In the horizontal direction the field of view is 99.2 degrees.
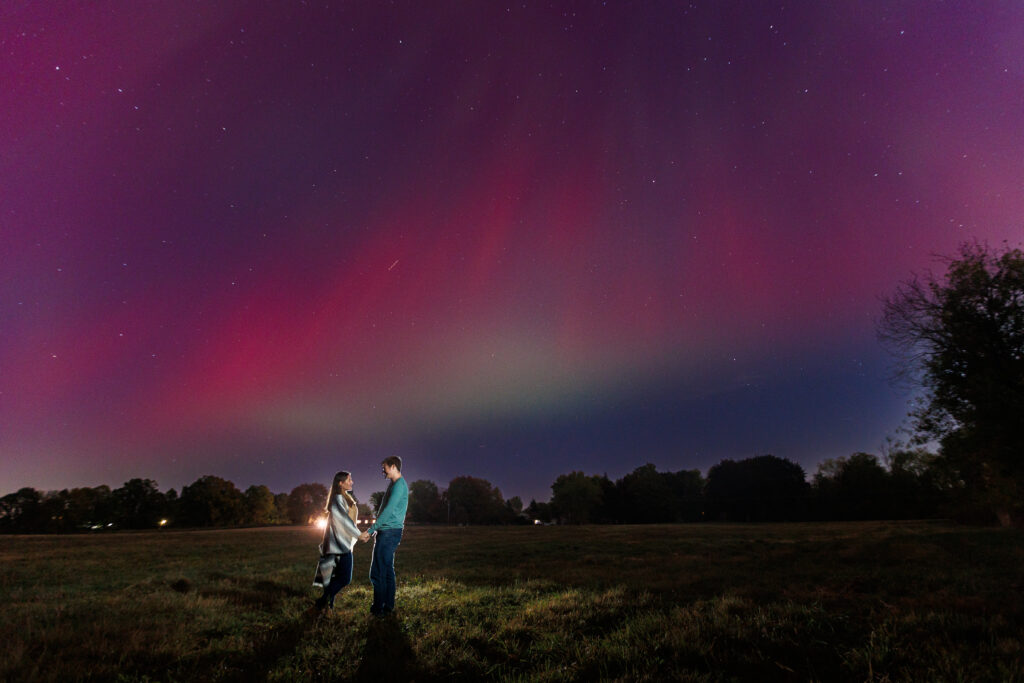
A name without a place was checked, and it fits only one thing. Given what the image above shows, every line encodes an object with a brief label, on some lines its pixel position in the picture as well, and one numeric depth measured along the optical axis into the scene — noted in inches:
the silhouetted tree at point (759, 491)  3895.2
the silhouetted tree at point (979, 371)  643.5
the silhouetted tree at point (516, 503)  7175.2
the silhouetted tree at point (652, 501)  4244.6
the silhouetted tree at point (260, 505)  3983.8
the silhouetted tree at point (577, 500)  4133.9
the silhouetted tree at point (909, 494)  2729.3
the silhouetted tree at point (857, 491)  3316.9
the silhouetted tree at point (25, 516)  3850.9
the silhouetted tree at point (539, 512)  4734.3
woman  327.3
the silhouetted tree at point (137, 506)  3941.9
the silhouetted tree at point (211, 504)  3681.1
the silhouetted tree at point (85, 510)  3855.8
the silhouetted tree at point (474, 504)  5201.8
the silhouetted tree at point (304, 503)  4968.0
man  297.9
